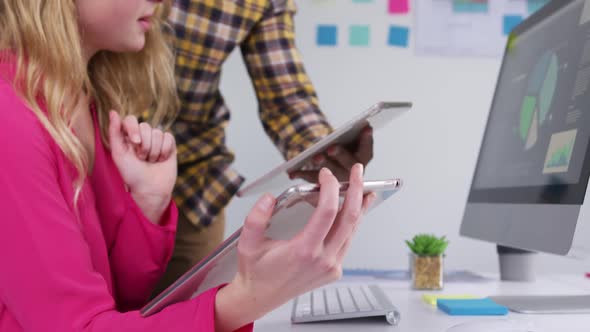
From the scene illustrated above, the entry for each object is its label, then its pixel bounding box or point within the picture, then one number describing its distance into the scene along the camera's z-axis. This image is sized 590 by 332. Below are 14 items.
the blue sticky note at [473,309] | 0.70
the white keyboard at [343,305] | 0.65
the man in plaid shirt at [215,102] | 1.23
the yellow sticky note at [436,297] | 0.80
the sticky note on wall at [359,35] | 2.02
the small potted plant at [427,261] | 0.98
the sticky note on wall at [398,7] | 2.04
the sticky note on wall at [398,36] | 2.03
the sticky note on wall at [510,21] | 2.07
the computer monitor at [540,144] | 0.69
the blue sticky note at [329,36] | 2.02
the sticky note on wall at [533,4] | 2.07
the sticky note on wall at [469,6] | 2.06
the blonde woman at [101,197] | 0.49
